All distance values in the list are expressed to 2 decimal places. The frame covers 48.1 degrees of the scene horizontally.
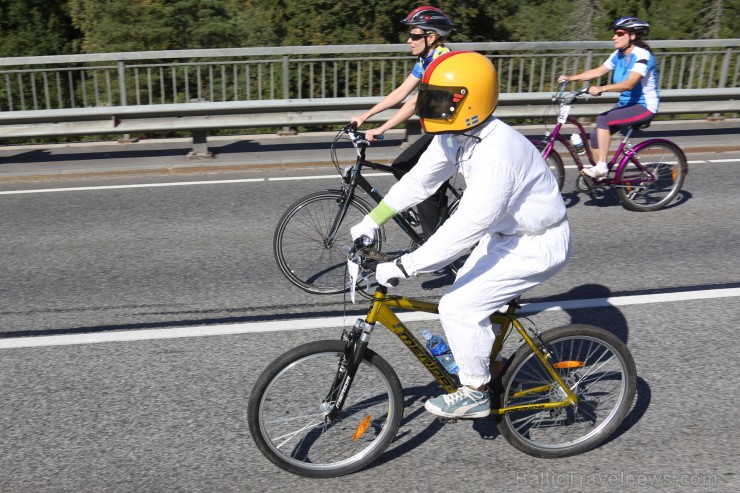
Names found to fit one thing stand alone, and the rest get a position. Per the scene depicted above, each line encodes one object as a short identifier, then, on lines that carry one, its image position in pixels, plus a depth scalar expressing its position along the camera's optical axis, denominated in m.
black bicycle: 6.77
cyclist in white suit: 3.95
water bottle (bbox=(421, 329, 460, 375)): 4.44
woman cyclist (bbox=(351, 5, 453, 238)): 6.70
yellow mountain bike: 4.15
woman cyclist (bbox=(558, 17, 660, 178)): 8.57
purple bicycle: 8.89
